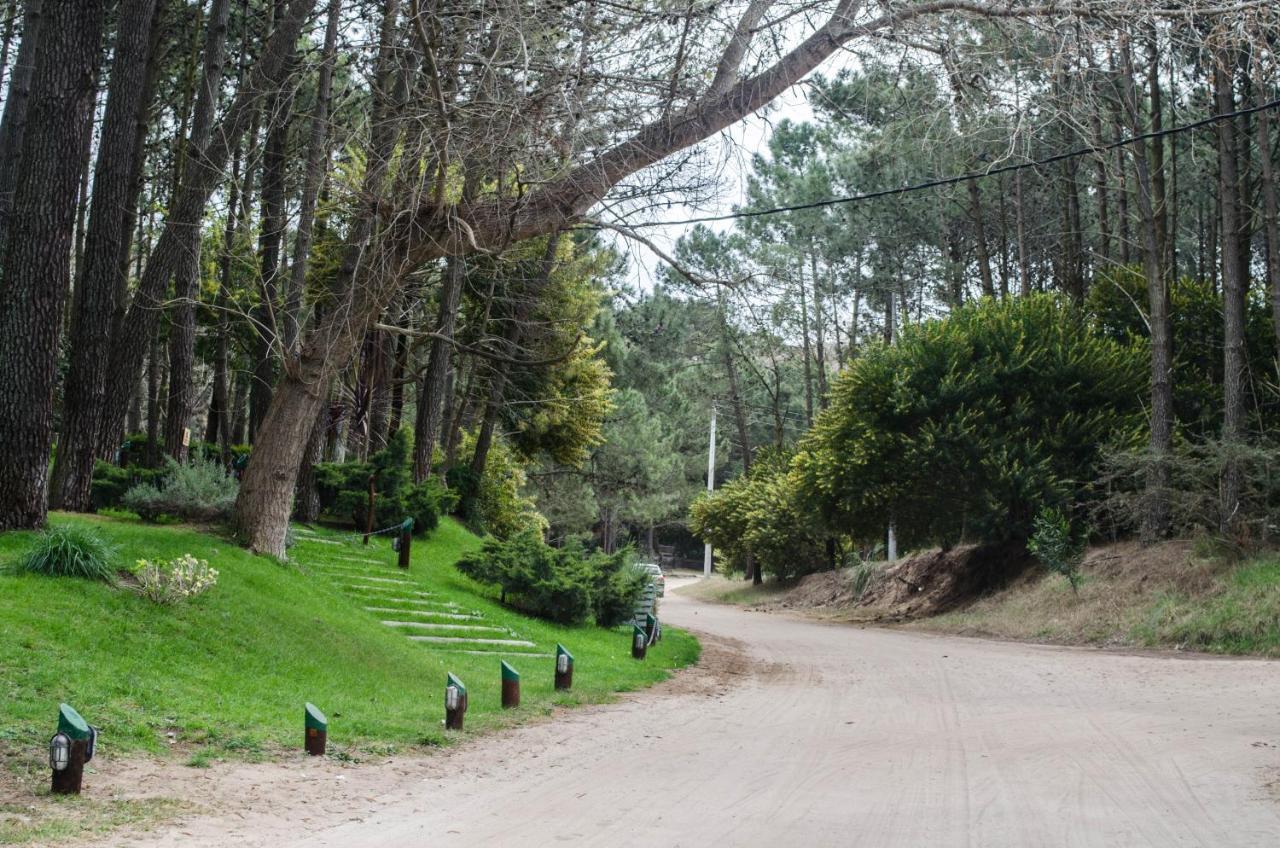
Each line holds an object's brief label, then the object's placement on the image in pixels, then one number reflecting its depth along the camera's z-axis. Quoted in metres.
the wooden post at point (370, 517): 21.25
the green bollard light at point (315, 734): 8.56
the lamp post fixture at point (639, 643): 17.33
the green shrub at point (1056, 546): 24.33
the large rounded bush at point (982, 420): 27.25
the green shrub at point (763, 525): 43.12
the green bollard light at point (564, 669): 13.30
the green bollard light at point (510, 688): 11.77
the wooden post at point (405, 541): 20.02
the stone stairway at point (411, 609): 15.89
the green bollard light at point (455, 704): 10.12
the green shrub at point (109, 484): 16.11
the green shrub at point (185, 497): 15.91
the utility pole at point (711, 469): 56.25
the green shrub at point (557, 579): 19.62
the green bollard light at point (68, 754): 6.65
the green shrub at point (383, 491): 22.33
